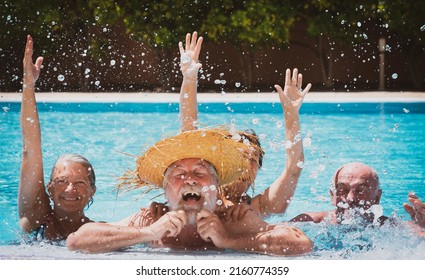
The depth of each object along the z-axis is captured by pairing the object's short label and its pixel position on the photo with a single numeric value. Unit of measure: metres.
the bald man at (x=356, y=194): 8.52
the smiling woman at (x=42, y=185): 8.25
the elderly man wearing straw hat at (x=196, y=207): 7.60
